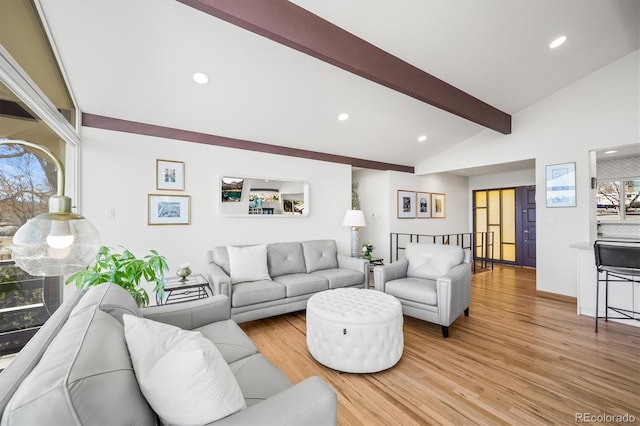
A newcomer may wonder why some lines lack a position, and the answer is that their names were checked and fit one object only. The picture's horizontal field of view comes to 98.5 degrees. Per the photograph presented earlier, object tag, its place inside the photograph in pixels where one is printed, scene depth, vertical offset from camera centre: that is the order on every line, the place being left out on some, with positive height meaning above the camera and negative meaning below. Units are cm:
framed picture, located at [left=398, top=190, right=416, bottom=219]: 585 +22
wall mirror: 389 +26
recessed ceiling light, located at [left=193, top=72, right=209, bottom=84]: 270 +136
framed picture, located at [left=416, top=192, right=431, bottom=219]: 621 +24
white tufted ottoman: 213 -97
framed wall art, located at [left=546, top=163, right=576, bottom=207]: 394 +44
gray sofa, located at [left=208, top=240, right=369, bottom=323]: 298 -81
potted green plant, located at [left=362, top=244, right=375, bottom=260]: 501 -67
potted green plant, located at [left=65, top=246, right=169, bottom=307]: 190 -42
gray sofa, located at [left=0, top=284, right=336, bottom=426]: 66 -48
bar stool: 268 -52
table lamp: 462 -10
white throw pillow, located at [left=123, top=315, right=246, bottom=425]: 90 -56
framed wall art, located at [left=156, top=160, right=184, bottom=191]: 341 +49
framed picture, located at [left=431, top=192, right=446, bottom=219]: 648 +22
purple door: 602 -28
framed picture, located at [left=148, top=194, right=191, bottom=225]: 337 +6
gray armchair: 278 -78
